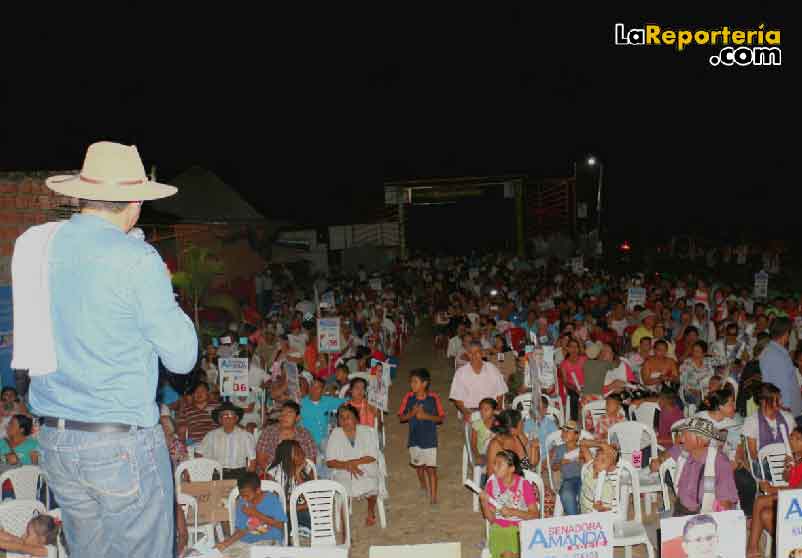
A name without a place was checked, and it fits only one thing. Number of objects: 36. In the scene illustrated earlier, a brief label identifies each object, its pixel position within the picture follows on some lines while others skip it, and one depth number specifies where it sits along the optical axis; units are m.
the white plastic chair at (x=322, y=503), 6.94
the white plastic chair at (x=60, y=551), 5.87
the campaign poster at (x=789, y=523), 4.66
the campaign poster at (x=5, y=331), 9.21
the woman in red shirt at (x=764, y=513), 6.55
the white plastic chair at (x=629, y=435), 8.38
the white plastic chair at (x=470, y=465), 8.00
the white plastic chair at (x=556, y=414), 9.28
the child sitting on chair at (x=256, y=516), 6.72
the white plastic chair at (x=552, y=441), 8.23
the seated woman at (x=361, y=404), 9.00
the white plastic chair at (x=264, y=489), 6.85
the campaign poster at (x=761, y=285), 15.36
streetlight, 40.50
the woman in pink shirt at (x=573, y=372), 10.62
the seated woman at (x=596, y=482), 6.75
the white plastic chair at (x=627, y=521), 6.46
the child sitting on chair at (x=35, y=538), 5.54
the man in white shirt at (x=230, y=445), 8.41
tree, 13.94
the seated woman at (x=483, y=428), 8.36
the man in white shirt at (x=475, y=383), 9.62
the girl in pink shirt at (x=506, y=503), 6.45
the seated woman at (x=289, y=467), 7.35
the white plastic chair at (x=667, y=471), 7.11
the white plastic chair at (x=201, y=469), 7.89
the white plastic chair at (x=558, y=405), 9.72
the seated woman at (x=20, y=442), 8.17
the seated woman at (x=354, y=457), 8.05
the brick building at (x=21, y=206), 9.24
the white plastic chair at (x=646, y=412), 9.01
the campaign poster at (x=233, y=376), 10.53
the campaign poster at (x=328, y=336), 12.69
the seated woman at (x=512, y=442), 7.40
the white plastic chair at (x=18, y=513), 6.18
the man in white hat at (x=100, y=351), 2.31
